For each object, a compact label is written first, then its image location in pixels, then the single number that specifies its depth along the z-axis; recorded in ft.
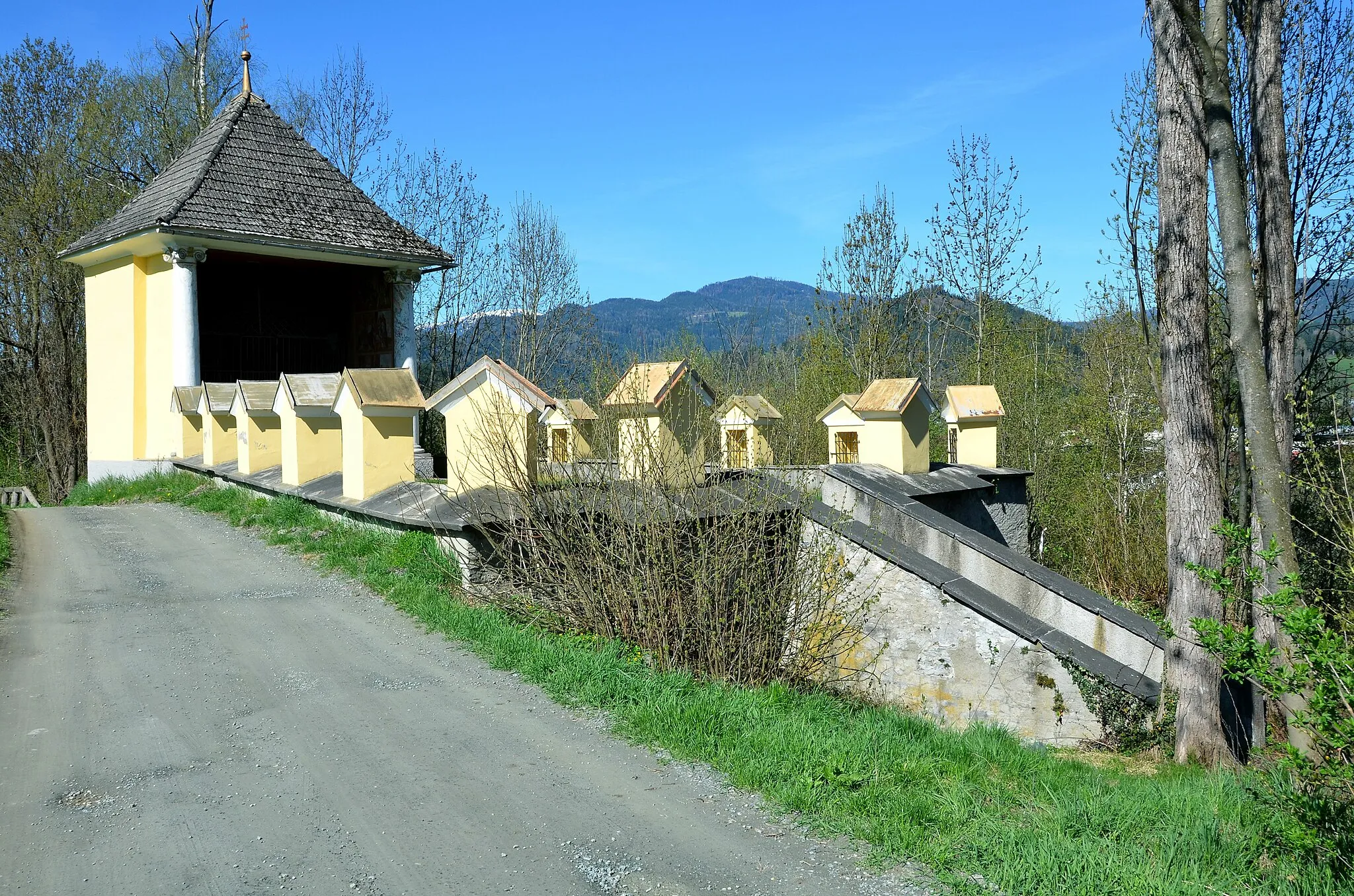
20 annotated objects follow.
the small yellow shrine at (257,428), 41.16
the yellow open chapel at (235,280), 53.93
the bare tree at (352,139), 98.99
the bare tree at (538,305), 77.56
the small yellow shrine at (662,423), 22.88
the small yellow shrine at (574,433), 24.59
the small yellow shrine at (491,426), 25.61
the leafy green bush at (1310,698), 11.83
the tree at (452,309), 94.48
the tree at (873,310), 67.31
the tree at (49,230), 86.89
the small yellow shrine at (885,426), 38.01
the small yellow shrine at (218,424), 45.85
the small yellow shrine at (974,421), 45.34
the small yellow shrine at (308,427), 35.68
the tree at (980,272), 70.59
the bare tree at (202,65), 90.33
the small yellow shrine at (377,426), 30.89
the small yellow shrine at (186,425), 50.75
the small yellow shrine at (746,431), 24.08
